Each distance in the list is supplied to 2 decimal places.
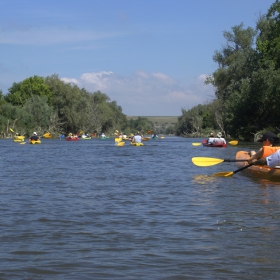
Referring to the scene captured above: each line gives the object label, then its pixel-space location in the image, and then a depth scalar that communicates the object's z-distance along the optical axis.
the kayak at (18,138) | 53.16
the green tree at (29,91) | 84.94
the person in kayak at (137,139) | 41.12
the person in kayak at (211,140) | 37.69
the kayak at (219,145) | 37.16
